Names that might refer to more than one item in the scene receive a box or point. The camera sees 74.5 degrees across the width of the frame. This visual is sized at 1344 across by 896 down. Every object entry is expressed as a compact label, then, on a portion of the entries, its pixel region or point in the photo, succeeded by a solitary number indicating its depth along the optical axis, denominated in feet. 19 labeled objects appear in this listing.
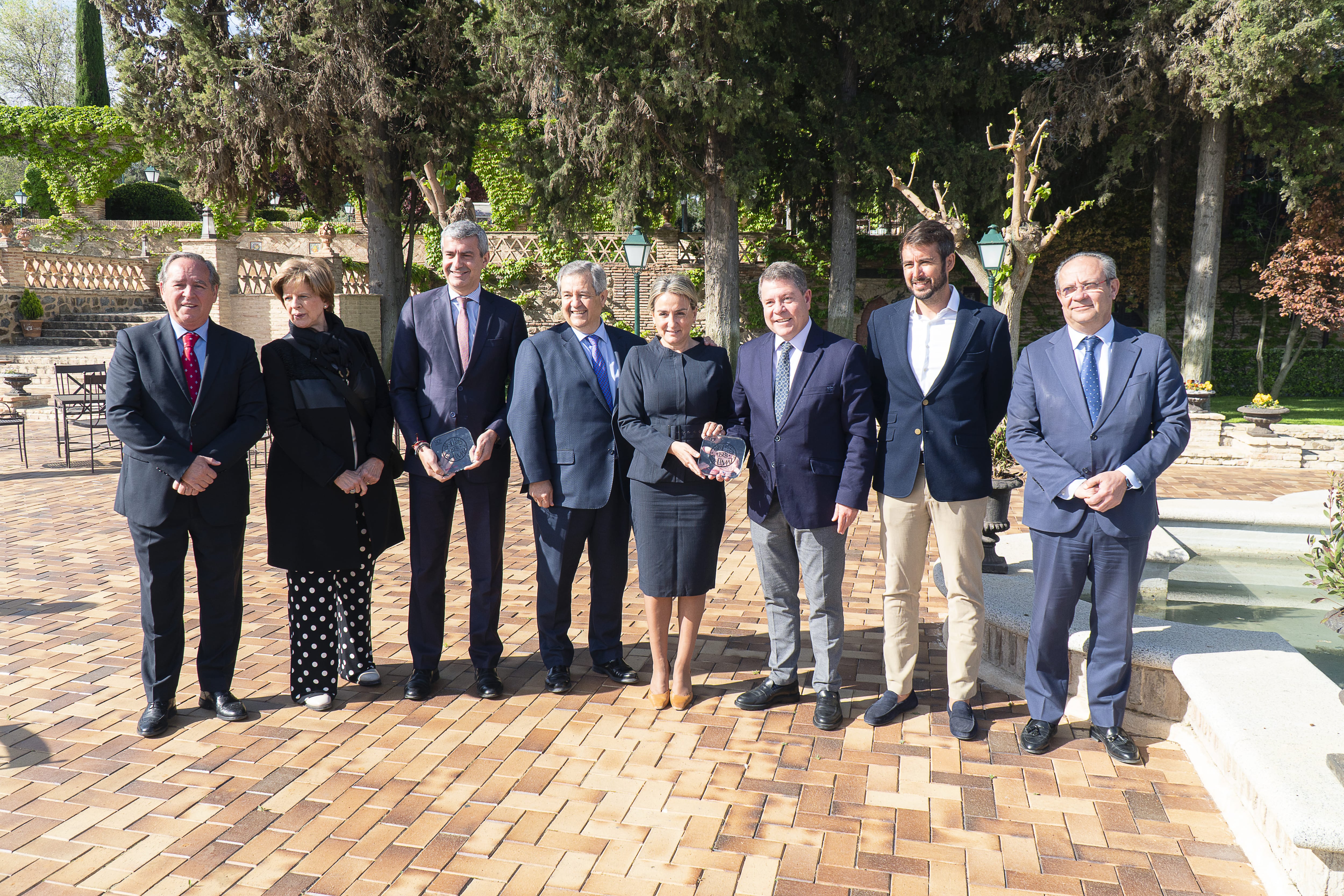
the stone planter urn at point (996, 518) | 16.72
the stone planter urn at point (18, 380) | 39.40
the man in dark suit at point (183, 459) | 11.21
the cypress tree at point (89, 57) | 102.47
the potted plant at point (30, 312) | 60.75
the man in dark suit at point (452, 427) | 12.66
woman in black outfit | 11.96
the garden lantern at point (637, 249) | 40.29
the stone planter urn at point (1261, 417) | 38.58
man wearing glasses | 10.61
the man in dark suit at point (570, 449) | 12.56
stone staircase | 60.13
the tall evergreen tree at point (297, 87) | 42.29
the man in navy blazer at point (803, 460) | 11.57
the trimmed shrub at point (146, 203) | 95.61
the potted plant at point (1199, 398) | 43.83
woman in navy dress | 11.98
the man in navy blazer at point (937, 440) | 11.32
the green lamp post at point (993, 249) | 33.35
